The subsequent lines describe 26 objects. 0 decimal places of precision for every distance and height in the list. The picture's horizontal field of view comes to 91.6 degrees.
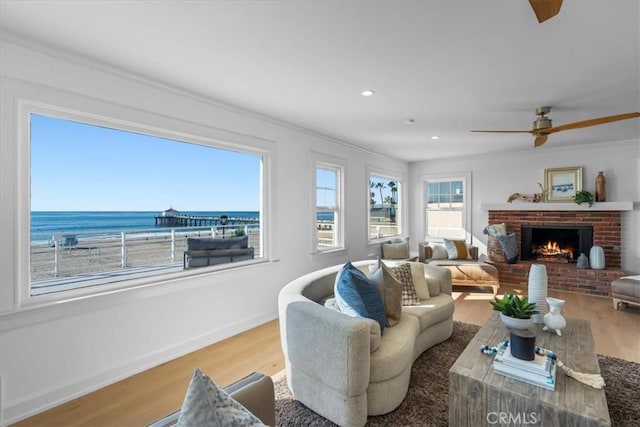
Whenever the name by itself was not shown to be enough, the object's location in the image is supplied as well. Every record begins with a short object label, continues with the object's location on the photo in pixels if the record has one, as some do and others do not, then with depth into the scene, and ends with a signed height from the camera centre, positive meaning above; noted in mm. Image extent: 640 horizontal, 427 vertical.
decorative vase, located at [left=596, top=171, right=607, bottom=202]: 5031 +438
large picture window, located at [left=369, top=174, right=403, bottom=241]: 6139 +159
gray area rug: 1942 -1278
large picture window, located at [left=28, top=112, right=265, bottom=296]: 2305 +119
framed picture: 5305 +545
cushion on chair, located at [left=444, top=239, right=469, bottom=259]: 5546 -624
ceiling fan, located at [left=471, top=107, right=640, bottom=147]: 2972 +886
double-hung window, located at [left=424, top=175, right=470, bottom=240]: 6461 +160
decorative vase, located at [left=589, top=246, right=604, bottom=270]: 4859 -690
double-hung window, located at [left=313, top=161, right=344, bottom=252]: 4676 +130
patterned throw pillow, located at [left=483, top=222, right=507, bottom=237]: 5711 -292
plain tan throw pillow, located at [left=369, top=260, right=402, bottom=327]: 2402 -619
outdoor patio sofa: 3189 -394
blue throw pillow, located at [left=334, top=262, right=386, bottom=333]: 2150 -586
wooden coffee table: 1464 -913
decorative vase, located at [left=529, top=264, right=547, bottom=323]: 2355 -574
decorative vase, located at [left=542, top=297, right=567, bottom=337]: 2215 -749
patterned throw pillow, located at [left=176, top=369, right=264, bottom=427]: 769 -499
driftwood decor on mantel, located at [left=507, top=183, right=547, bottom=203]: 5609 +317
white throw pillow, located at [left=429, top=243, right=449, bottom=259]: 5703 -694
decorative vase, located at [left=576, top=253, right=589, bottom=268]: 4965 -758
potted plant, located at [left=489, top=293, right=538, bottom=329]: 1982 -641
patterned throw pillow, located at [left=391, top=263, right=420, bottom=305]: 2907 -667
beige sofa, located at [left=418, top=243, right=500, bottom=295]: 4879 -930
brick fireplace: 4797 -742
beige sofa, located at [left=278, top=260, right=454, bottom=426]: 1776 -893
